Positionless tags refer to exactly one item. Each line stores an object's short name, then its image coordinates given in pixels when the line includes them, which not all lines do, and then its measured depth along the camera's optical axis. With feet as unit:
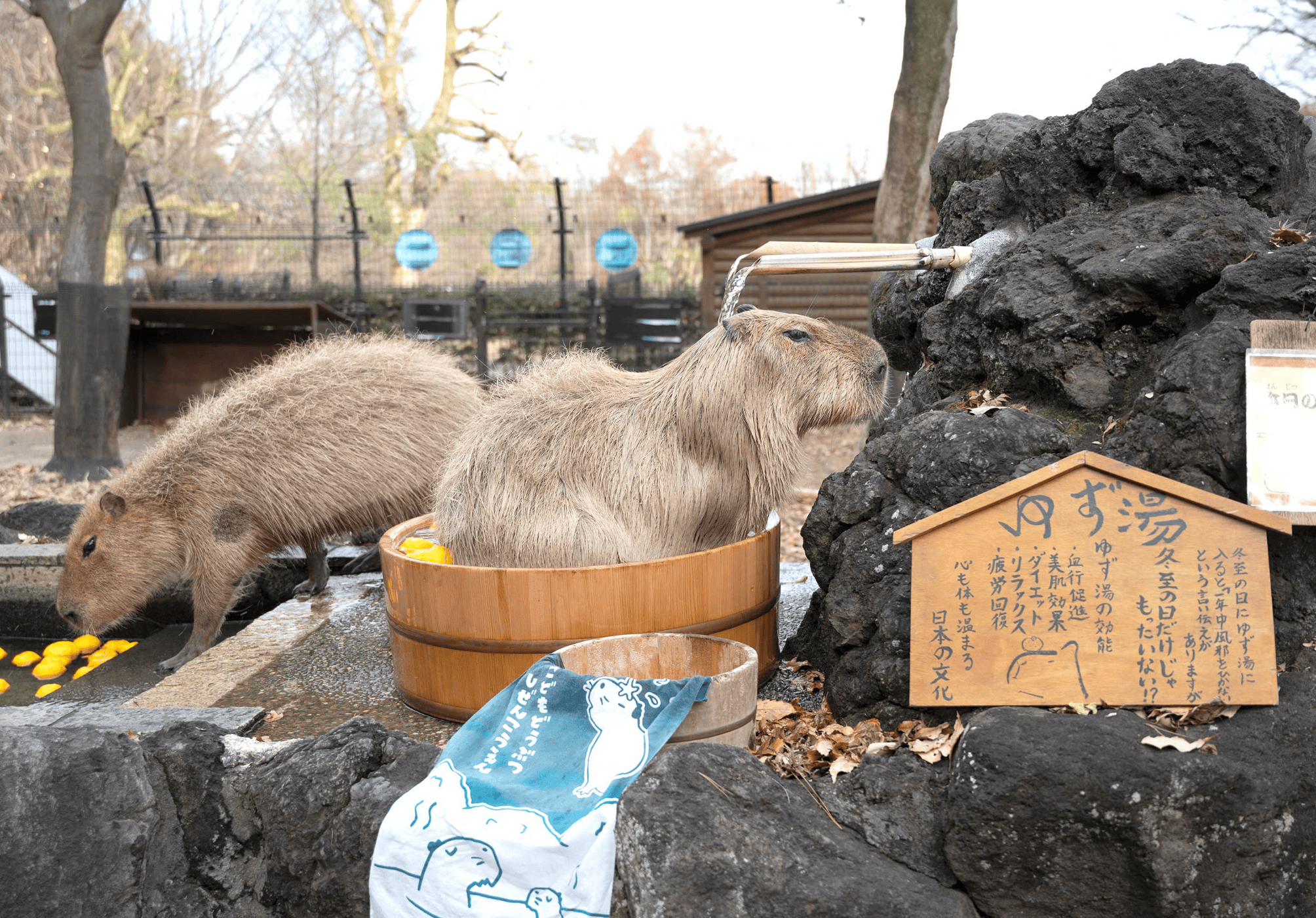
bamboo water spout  9.84
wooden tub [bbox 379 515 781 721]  9.93
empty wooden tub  8.24
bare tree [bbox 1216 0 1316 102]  44.50
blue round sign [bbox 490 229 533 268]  52.08
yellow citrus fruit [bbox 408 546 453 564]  11.75
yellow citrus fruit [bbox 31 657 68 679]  15.94
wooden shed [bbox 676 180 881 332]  45.44
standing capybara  14.17
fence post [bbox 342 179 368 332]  47.14
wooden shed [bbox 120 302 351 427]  45.55
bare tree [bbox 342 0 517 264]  83.05
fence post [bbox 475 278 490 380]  46.37
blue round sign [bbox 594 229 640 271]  51.21
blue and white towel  7.33
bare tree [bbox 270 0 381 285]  91.45
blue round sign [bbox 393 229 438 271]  52.80
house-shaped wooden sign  7.86
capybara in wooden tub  10.25
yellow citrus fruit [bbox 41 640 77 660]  16.30
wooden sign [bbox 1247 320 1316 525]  8.12
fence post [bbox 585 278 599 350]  46.42
